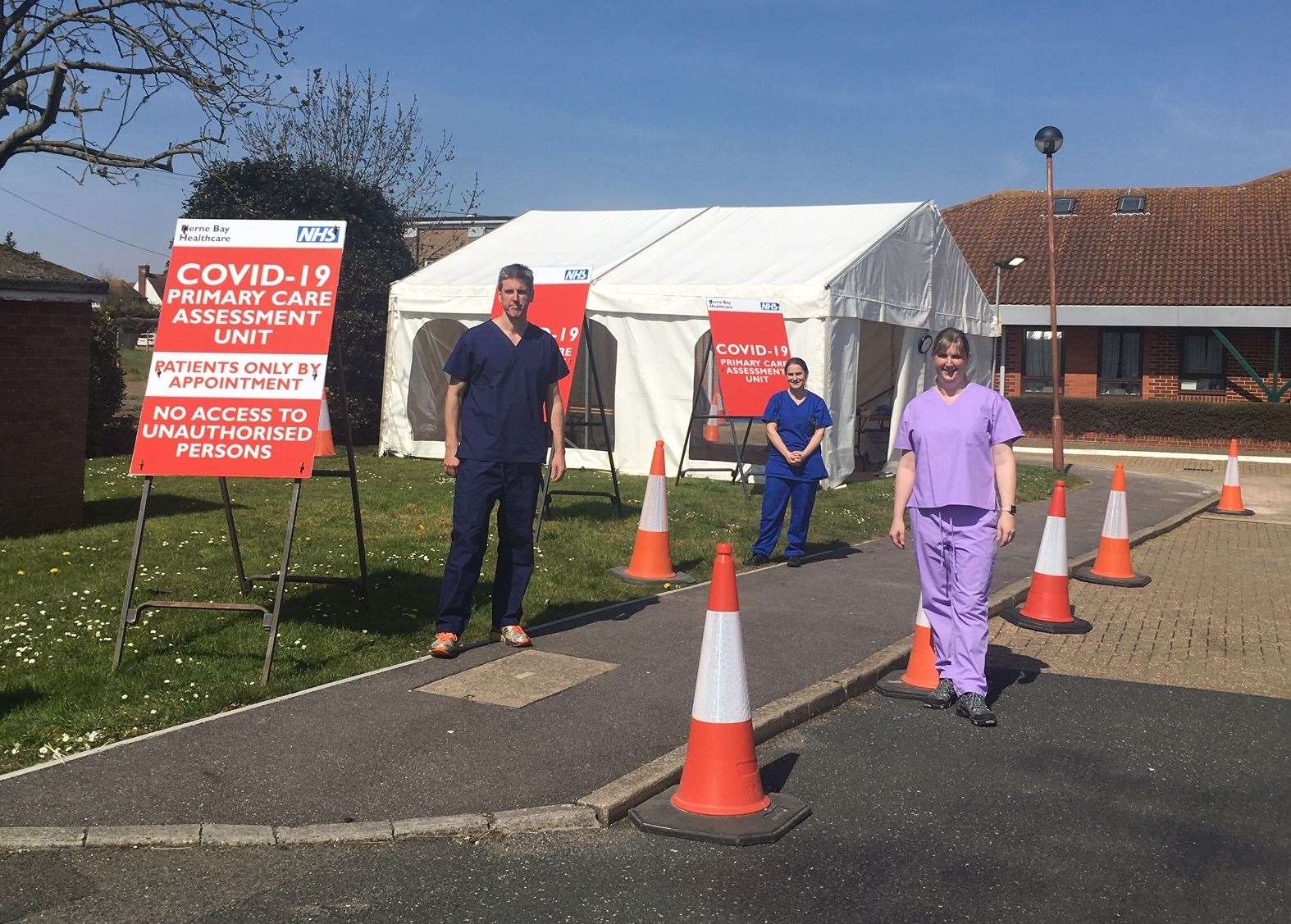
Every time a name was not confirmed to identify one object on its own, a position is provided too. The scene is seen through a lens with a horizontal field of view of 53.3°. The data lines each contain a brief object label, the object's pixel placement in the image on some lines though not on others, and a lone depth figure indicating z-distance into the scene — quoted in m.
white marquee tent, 16.94
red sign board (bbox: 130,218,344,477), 6.68
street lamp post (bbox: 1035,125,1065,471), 20.70
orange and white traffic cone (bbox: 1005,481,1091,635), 8.67
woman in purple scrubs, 6.17
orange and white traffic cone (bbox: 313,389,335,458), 18.50
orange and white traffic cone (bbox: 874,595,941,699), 6.60
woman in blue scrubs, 10.57
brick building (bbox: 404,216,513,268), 33.66
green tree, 21.75
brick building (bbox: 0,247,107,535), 10.10
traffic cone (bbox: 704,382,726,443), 19.39
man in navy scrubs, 6.89
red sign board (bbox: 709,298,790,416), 15.66
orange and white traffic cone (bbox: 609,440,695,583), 9.50
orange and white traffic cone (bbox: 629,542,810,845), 4.68
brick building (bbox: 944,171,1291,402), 31.12
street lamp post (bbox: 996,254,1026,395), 26.85
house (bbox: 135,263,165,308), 111.95
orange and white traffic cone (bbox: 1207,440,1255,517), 16.72
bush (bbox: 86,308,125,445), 16.91
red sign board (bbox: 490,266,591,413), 12.87
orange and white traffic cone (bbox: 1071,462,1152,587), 10.77
